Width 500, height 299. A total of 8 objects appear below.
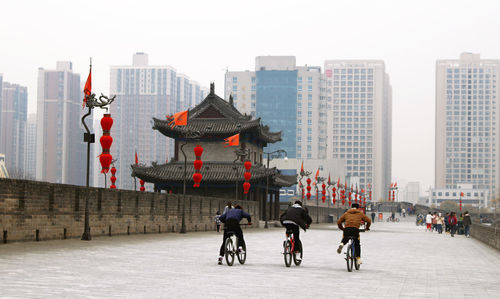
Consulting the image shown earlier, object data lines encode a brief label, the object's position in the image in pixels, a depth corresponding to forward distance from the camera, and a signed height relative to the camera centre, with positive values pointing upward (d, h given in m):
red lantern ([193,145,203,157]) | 47.07 +1.98
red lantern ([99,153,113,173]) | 30.66 +0.77
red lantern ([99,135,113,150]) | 31.78 +1.70
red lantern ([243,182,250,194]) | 54.72 -0.49
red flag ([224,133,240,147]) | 52.01 +3.02
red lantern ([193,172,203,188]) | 48.56 +0.11
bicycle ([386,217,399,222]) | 104.66 -5.61
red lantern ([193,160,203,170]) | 47.14 +1.06
